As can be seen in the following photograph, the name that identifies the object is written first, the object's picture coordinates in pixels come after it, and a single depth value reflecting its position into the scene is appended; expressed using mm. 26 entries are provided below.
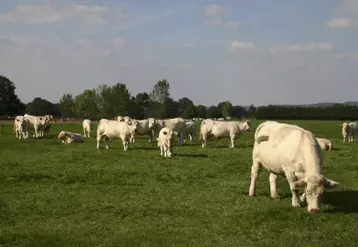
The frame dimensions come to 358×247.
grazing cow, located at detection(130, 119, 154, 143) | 34094
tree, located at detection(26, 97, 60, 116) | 138125
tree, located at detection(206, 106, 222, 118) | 166125
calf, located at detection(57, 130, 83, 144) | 33406
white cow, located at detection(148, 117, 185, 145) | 34750
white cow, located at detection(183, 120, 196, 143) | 36156
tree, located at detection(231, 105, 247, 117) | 186538
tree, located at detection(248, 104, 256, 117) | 159625
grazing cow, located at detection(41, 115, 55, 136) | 42406
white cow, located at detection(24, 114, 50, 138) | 40556
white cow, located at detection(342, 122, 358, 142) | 38425
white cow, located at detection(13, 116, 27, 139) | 39156
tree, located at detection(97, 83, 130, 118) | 120819
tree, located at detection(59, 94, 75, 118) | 138400
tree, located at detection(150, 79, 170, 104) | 137500
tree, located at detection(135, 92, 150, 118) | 131575
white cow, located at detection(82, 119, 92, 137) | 42141
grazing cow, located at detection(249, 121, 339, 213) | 9766
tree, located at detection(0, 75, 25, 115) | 108438
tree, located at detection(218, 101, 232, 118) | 173125
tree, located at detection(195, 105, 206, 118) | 157250
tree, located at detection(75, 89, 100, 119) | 126250
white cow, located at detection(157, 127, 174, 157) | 23469
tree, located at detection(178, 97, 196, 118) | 146725
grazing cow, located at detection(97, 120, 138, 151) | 27406
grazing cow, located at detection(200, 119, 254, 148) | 30750
